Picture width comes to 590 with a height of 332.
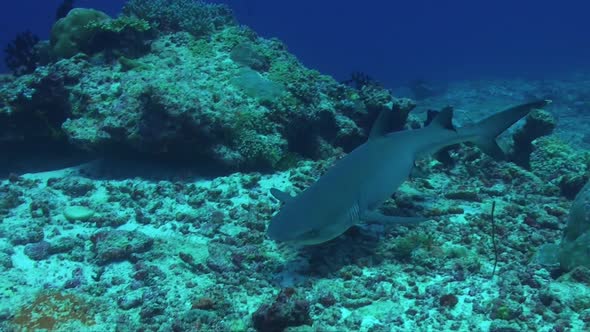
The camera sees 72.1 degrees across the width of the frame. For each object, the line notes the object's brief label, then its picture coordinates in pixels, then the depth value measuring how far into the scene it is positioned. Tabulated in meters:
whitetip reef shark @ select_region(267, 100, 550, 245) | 3.96
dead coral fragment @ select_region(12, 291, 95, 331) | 3.82
